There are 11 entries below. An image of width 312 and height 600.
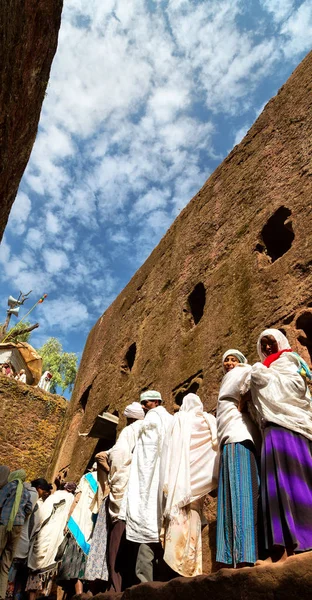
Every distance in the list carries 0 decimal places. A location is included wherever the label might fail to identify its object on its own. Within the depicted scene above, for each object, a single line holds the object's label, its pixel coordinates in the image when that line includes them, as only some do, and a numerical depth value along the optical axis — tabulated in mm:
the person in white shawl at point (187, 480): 2963
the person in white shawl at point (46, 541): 5520
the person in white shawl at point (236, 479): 2510
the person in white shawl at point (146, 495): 3250
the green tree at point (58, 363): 30906
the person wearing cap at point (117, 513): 3547
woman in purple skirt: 2318
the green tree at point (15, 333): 26322
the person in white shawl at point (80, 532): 4484
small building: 24062
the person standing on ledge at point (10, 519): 5293
